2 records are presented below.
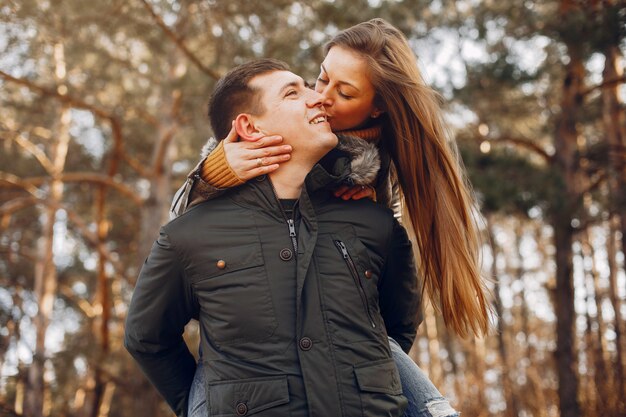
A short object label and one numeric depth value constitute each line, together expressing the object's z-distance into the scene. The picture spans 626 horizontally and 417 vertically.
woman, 3.08
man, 2.34
